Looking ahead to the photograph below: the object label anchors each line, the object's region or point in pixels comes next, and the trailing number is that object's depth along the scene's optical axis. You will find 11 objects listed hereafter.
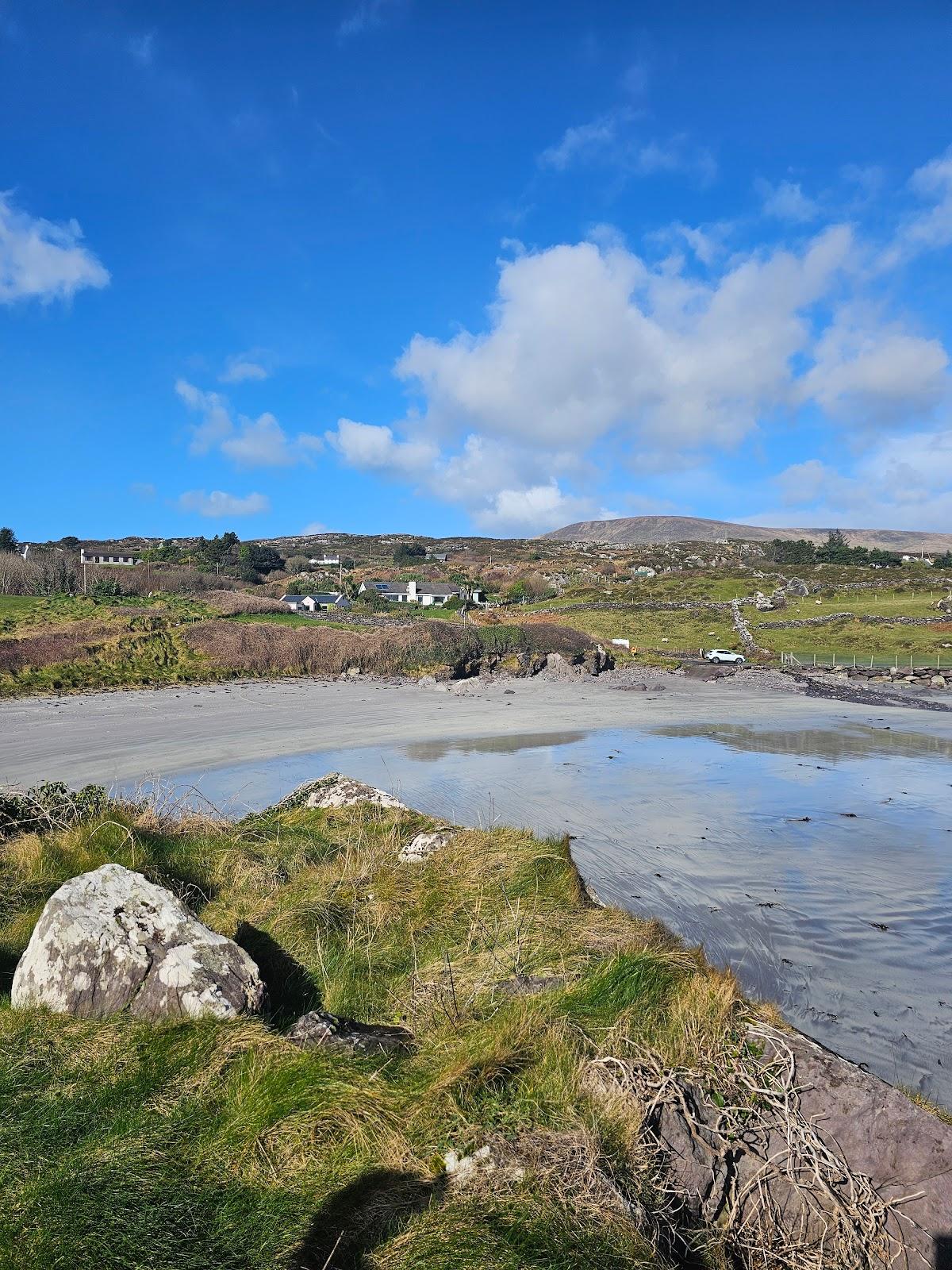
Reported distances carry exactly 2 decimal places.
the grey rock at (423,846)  8.46
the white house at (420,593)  79.56
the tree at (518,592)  80.19
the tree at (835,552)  97.88
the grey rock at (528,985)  5.43
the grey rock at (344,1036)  4.68
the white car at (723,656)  49.22
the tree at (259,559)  96.56
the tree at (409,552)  115.94
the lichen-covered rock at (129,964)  4.88
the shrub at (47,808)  8.52
